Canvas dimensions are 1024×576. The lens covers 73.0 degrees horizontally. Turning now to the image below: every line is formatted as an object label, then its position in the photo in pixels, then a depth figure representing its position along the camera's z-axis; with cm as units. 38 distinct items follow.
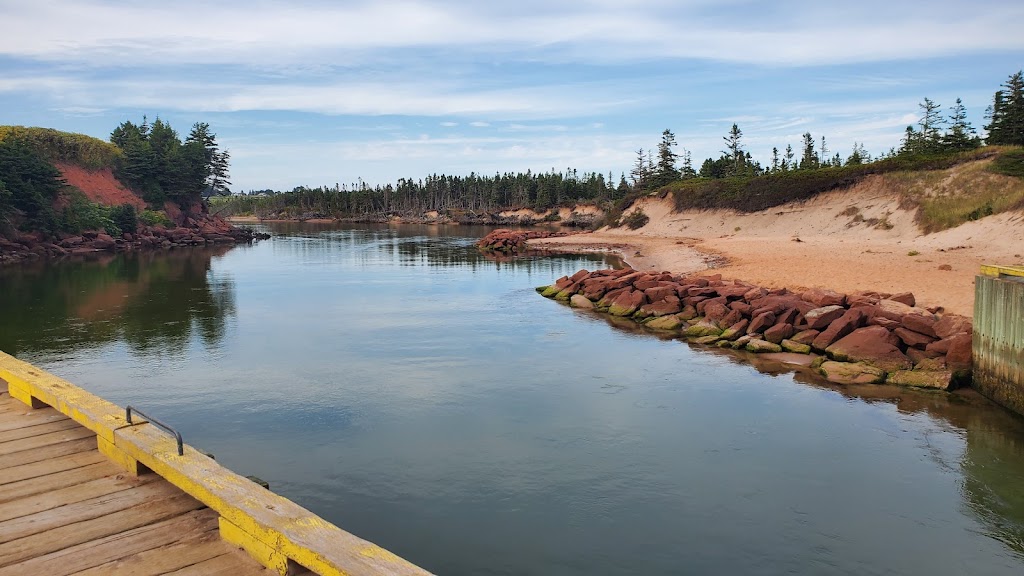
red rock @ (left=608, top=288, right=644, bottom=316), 2939
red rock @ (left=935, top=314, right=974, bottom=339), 1872
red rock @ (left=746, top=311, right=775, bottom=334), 2302
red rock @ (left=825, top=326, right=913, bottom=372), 1877
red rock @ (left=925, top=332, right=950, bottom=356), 1838
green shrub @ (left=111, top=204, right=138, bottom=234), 7444
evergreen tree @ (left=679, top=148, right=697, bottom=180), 11175
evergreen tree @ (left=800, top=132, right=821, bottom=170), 9180
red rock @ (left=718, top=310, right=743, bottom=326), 2455
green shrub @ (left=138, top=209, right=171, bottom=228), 8181
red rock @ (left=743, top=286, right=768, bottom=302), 2561
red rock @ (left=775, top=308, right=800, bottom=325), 2267
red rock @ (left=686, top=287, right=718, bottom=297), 2760
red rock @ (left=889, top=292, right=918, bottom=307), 2295
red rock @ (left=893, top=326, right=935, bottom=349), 1905
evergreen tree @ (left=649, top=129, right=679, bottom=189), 10594
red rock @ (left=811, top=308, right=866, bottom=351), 2045
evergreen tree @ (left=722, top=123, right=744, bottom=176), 10550
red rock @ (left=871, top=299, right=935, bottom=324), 2031
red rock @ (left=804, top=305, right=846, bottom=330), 2134
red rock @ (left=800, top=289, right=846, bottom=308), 2272
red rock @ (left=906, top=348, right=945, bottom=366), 1853
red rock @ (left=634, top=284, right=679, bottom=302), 2883
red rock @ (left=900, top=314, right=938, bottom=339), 1923
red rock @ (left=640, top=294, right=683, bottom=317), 2770
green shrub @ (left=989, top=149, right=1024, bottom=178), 4609
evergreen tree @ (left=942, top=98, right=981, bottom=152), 6369
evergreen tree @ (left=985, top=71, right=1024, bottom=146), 5925
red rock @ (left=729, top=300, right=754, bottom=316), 2453
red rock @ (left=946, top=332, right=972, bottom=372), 1758
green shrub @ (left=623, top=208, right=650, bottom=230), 7975
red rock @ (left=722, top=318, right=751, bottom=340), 2342
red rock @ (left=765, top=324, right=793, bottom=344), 2222
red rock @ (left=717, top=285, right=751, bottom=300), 2635
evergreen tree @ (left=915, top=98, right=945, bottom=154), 7119
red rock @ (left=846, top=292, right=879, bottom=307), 2238
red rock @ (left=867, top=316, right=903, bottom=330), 1958
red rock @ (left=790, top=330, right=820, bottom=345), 2148
